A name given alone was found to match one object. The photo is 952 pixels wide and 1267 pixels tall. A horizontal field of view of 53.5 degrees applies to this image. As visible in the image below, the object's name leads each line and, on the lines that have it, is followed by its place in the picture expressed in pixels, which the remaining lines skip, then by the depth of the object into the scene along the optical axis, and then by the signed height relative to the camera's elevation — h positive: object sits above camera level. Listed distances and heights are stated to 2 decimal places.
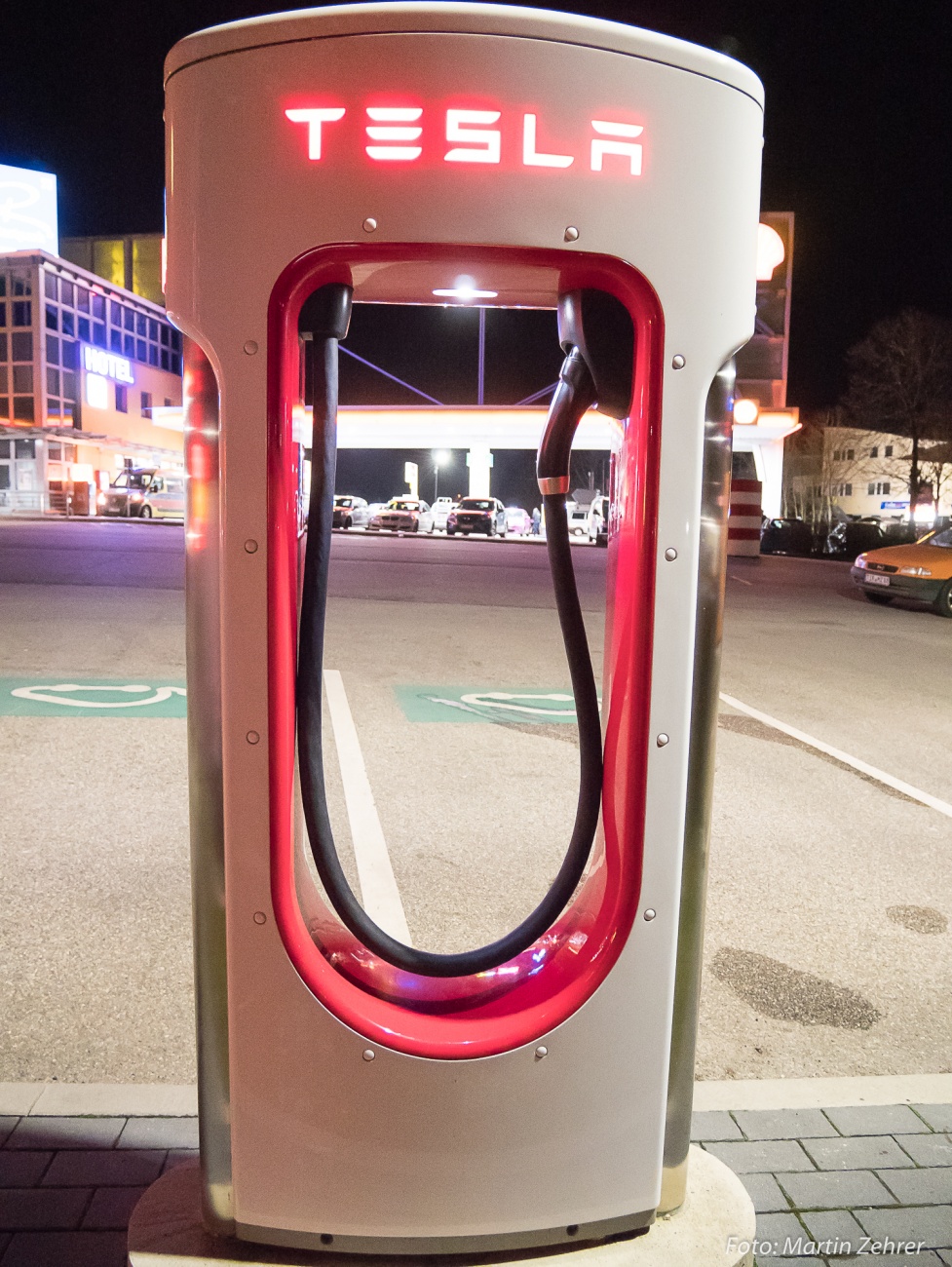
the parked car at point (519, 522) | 35.81 +0.20
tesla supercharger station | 1.40 -0.08
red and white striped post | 21.52 +0.32
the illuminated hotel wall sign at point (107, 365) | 44.28 +7.50
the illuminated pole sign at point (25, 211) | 46.75 +15.25
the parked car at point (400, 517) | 33.62 +0.33
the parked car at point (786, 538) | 32.03 -0.18
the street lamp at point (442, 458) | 43.81 +3.17
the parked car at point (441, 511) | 38.34 +0.65
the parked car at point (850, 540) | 31.70 -0.20
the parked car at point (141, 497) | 35.41 +0.91
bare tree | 35.81 +5.89
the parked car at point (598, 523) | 21.42 +0.14
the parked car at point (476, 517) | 33.34 +0.36
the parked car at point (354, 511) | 33.16 +0.55
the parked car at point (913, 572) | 12.91 -0.53
